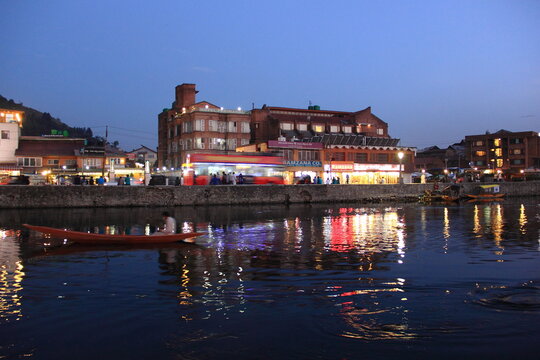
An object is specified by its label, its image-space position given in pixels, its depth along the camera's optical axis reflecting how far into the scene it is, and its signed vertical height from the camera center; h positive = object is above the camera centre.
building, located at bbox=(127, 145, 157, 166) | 110.78 +8.43
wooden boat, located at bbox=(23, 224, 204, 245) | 21.14 -2.19
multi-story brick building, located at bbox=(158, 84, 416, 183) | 75.06 +8.18
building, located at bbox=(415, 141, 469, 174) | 119.96 +7.23
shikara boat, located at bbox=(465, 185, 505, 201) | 66.80 -0.96
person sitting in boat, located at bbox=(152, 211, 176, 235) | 21.83 -1.73
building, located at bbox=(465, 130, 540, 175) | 108.25 +8.45
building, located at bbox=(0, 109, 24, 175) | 71.12 +7.01
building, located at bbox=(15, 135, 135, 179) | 72.69 +5.12
